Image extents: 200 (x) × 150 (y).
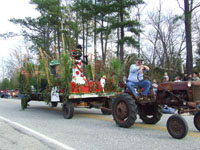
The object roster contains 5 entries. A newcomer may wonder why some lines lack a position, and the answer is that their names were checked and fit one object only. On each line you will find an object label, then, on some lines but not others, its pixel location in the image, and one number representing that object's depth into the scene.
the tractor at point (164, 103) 5.75
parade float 9.16
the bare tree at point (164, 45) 31.17
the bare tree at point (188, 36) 17.09
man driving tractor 7.26
